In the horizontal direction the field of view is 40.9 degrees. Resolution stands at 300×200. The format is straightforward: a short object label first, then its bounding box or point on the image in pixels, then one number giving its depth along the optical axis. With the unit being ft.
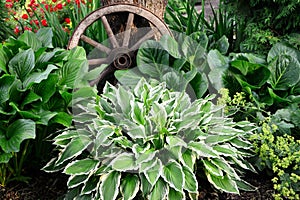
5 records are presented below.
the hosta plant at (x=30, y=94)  8.15
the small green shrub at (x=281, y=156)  8.00
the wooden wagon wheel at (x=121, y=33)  10.61
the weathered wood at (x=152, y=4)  11.05
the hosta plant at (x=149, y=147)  7.52
